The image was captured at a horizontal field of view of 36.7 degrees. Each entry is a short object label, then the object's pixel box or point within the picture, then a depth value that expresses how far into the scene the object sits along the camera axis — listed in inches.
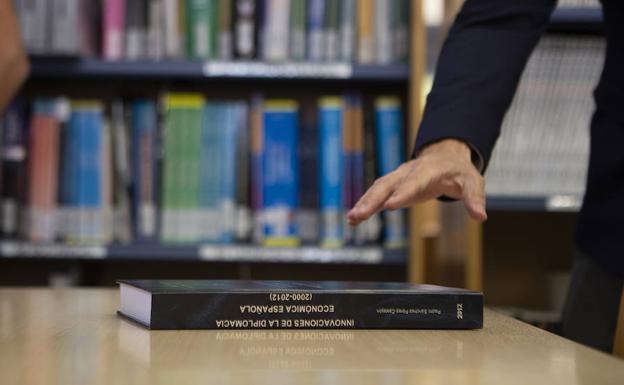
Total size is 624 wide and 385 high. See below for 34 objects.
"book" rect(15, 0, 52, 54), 80.6
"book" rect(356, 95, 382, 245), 82.2
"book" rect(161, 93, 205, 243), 81.8
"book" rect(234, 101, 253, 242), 81.8
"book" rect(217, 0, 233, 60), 82.7
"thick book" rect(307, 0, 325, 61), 82.6
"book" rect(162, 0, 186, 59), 82.5
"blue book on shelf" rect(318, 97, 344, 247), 81.7
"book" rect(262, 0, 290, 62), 81.9
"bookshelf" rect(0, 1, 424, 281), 79.8
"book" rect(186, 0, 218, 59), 82.7
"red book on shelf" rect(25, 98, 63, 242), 82.4
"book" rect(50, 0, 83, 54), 80.6
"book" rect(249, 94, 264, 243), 82.5
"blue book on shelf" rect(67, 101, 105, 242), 82.2
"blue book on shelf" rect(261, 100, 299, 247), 81.7
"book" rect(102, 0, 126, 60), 82.7
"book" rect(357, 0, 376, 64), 82.7
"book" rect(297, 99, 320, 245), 81.7
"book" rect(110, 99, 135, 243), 82.8
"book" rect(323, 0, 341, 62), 82.5
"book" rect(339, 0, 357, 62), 82.6
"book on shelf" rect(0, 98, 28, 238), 82.6
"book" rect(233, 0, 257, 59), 81.9
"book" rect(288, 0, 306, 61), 82.3
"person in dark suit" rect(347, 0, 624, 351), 42.8
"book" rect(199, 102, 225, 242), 81.8
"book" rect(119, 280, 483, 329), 27.4
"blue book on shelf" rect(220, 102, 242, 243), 81.7
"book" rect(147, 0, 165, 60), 82.7
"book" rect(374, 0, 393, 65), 83.1
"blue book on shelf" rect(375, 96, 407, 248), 84.2
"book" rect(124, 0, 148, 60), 82.7
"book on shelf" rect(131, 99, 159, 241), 82.5
